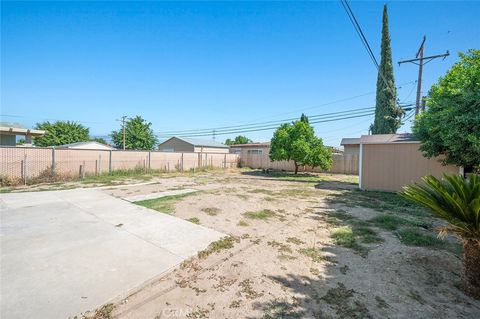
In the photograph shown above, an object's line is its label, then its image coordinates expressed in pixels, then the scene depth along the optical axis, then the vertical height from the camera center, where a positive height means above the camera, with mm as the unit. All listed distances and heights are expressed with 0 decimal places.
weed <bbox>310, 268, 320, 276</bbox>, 3183 -1596
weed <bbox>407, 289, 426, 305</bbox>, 2623 -1608
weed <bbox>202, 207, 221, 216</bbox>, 5998 -1491
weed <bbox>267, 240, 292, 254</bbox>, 3883 -1584
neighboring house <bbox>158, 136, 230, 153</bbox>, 25711 +1092
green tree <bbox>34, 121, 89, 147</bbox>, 28891 +2484
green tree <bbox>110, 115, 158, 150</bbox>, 33188 +2659
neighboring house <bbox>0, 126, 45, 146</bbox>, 14855 +1264
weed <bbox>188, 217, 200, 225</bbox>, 5226 -1511
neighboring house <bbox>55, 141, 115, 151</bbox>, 21312 +772
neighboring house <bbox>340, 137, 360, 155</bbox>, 22125 +1206
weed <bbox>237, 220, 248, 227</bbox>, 5196 -1555
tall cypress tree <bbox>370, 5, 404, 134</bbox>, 17109 +4448
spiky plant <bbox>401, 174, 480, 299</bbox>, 2738 -636
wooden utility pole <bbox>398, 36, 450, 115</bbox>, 13342 +5349
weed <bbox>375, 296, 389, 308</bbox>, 2512 -1601
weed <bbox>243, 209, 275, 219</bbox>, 5884 -1541
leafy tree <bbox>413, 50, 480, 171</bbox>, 6441 +1291
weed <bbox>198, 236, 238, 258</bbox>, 3676 -1563
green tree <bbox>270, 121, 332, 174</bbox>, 16062 +698
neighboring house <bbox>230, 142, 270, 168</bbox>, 23819 +200
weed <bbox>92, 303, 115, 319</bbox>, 2211 -1556
